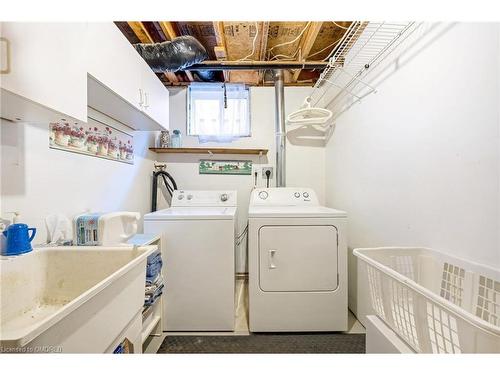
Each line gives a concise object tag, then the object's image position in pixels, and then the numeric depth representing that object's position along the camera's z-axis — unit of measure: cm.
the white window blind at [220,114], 289
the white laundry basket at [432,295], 60
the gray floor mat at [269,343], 164
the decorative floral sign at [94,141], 130
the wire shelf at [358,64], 153
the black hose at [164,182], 263
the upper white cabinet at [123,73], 106
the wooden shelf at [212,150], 268
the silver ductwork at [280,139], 273
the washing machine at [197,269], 182
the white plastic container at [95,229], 119
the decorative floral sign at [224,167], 284
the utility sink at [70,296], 57
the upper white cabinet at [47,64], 69
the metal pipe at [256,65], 233
